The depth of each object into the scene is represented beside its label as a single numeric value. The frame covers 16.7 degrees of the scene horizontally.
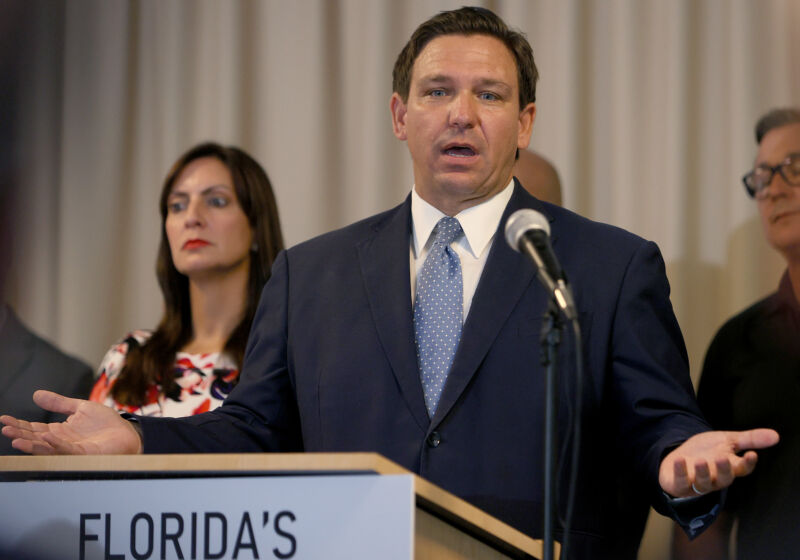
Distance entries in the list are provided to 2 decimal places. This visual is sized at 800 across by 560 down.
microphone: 2.84
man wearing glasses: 3.56
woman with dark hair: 3.81
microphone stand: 2.84
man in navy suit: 3.11
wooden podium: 2.80
